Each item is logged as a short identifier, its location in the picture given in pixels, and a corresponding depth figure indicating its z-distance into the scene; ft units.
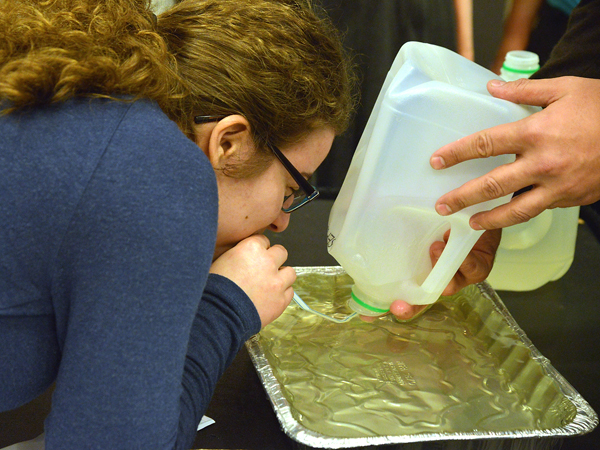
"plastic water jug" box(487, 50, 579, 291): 4.40
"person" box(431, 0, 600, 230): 2.64
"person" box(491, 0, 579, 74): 6.06
